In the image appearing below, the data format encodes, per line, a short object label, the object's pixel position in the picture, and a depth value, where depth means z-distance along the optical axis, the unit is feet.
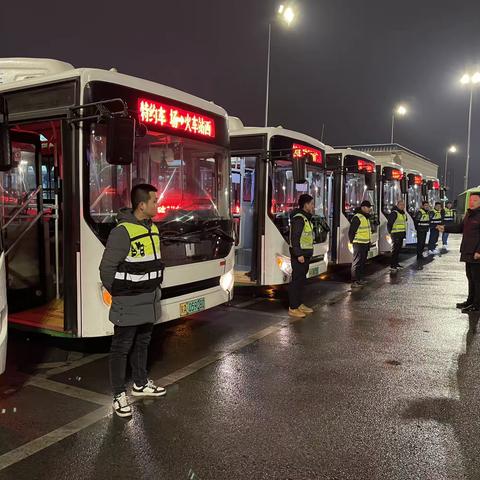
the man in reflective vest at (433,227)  59.36
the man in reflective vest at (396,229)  43.42
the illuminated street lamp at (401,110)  100.83
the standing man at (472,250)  26.35
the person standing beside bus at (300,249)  25.20
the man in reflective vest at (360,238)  34.71
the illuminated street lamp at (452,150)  149.89
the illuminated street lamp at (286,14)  54.29
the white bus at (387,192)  47.67
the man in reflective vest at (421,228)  54.19
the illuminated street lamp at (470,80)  91.45
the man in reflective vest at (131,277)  13.17
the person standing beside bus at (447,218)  68.42
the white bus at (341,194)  39.29
